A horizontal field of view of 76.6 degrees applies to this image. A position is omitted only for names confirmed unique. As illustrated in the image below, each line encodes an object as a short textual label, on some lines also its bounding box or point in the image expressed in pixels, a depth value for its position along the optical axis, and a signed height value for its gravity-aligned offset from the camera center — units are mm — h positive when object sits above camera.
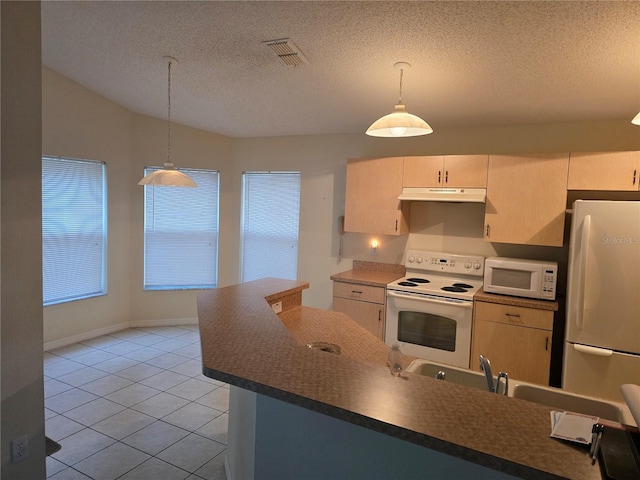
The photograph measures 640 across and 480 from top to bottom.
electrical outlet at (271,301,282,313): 2726 -596
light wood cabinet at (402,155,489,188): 3674 +505
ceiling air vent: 2654 +1143
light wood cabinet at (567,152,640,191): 3092 +462
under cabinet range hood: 3654 +286
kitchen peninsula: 964 -517
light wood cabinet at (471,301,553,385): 3281 -936
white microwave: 3348 -428
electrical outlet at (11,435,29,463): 2045 -1218
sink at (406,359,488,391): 1933 -712
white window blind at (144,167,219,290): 5160 -244
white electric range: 3516 -761
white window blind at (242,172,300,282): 5242 -71
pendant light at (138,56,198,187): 2869 +262
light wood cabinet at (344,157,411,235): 4102 +251
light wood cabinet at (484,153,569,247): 3371 +243
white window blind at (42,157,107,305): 4203 -184
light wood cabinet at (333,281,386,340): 3916 -809
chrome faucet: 1513 -572
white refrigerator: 2822 -490
